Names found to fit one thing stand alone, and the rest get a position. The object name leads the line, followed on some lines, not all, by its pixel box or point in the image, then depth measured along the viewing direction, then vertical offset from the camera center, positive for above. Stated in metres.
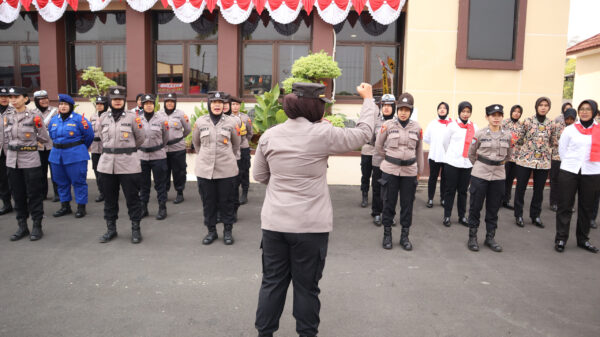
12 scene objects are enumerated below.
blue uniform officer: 6.89 -0.77
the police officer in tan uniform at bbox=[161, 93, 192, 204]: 8.00 -0.64
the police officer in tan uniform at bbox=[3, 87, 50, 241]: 5.86 -0.80
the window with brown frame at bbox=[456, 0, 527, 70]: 10.20 +2.01
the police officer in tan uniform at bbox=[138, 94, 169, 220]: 7.33 -0.79
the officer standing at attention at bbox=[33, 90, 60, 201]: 7.49 -0.15
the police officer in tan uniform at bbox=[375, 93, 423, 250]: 5.74 -0.71
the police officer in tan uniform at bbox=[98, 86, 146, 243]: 5.64 -0.70
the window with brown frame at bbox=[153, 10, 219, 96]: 11.71 +1.54
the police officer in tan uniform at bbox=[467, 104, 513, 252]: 5.70 -0.76
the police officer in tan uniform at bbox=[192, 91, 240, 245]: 5.75 -0.73
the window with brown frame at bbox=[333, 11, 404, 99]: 11.39 +1.64
